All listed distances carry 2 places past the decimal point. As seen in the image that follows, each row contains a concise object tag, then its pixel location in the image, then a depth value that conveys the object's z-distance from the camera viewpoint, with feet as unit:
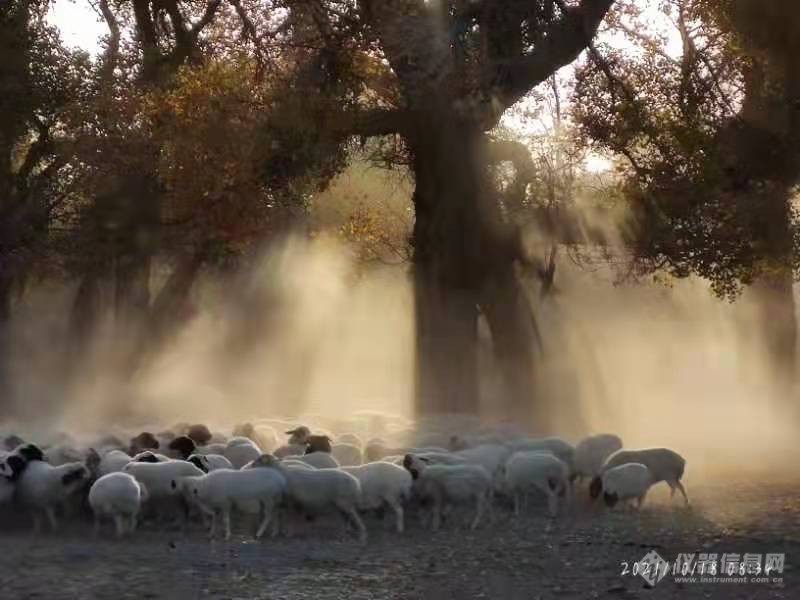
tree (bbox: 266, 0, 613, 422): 70.18
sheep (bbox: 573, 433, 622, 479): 51.42
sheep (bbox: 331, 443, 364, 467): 52.95
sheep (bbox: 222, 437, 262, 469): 51.31
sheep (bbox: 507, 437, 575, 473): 51.88
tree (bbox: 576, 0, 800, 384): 69.26
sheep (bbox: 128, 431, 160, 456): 52.34
